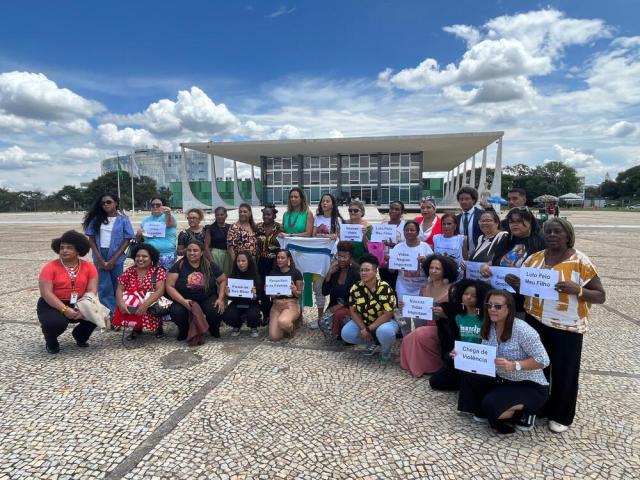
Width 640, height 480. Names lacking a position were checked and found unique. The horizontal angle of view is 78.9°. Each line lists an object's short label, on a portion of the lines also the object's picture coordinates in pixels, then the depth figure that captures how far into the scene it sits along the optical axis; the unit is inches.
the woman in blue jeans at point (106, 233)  223.6
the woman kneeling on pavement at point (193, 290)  195.2
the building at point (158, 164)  4394.7
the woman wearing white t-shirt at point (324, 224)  225.9
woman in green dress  227.6
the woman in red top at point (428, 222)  203.5
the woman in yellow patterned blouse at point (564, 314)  114.6
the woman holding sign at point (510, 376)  115.2
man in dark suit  194.2
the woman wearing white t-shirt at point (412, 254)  183.3
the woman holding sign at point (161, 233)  231.5
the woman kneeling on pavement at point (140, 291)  193.9
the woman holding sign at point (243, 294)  200.5
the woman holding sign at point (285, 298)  199.2
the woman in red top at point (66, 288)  178.1
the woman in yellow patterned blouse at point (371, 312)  169.8
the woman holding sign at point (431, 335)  158.7
